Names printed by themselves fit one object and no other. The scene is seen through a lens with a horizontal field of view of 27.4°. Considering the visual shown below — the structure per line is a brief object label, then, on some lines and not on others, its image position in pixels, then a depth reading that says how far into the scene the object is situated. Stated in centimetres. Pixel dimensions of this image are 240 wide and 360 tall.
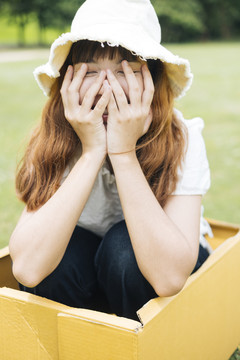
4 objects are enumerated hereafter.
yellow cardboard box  111
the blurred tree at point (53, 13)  2469
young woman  127
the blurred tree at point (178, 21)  2367
